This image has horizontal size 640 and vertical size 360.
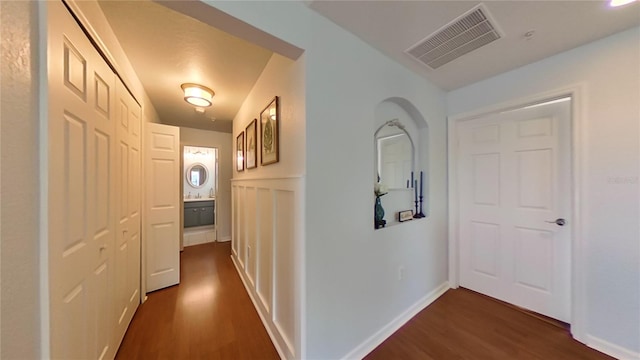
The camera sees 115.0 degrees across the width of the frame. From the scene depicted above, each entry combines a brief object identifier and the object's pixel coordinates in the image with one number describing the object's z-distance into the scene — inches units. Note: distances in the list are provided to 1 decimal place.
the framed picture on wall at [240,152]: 115.1
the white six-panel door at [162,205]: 97.0
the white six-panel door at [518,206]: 75.2
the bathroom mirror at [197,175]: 199.8
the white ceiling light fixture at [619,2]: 48.7
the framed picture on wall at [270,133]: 66.3
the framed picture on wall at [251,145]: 90.9
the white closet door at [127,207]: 63.0
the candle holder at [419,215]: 88.0
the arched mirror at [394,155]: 77.9
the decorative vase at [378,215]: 70.7
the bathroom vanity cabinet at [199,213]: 184.1
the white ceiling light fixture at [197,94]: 91.1
